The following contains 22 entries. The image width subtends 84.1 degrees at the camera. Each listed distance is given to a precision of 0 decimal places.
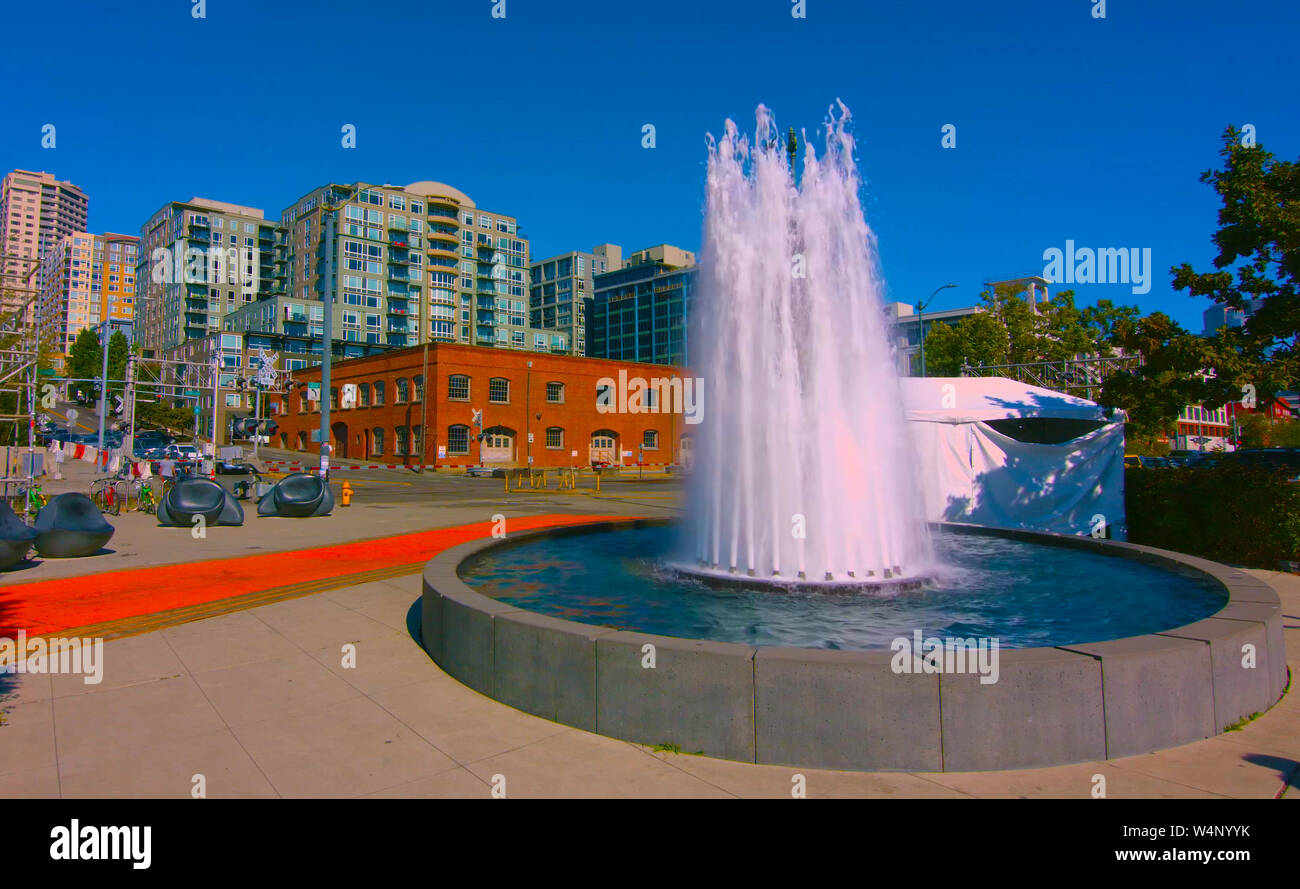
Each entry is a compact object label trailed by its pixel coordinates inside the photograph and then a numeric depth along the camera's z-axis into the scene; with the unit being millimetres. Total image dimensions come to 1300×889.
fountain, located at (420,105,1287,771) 4316
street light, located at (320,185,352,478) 21828
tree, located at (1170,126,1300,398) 11930
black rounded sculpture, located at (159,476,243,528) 16141
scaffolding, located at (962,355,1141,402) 35125
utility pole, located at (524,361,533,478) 53312
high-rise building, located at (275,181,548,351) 90875
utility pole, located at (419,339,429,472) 50219
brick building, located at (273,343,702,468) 50438
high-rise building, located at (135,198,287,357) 107812
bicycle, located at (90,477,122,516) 18594
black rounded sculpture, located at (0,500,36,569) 10102
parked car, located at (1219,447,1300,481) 11920
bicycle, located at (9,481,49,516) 15815
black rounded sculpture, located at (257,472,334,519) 17953
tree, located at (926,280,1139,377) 45688
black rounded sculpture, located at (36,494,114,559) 11664
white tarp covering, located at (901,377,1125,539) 15117
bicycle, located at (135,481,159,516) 19312
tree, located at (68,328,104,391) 96500
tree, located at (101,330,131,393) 96875
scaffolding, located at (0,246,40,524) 15531
